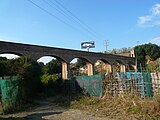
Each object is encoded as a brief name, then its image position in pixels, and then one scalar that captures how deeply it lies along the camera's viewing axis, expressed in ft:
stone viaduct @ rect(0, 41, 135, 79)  60.17
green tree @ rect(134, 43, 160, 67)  144.47
